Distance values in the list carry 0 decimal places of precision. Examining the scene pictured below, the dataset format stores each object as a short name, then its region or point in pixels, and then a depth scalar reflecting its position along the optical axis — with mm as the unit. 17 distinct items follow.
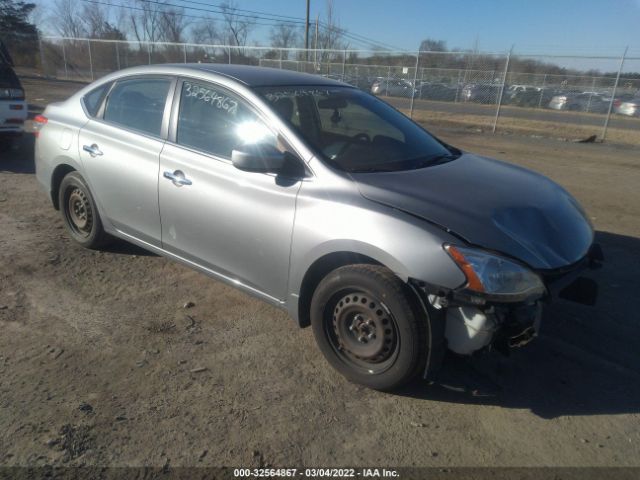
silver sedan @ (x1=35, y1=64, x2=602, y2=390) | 2641
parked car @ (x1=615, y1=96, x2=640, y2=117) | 22547
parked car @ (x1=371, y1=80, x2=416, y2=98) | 23297
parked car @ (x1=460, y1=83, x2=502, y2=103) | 27016
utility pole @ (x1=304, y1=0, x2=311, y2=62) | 32094
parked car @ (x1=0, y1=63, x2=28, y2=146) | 7863
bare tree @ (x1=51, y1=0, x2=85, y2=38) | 42812
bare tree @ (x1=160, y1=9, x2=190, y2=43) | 43469
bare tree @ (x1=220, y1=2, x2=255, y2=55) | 42594
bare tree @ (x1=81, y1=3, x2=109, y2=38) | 41781
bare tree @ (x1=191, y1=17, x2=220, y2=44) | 42094
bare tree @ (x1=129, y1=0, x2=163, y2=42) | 43731
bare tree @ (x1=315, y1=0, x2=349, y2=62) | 42791
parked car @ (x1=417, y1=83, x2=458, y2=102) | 27141
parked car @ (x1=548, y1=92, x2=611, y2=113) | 24391
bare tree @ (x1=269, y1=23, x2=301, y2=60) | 47372
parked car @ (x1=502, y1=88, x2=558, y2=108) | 26078
